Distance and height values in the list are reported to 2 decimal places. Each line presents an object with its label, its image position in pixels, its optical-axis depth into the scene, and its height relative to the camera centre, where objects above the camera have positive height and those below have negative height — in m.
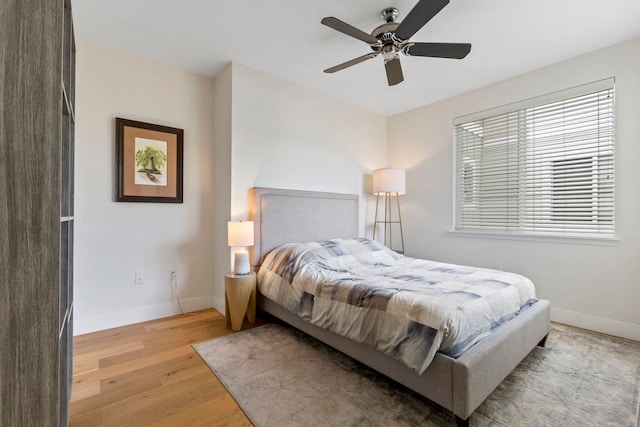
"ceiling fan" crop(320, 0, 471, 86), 1.83 +1.20
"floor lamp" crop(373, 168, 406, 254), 3.88 +0.36
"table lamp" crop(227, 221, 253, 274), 2.67 -0.27
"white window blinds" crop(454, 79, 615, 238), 2.72 +0.48
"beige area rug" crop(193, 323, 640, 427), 1.54 -1.10
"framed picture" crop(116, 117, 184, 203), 2.73 +0.47
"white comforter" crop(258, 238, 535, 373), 1.53 -0.56
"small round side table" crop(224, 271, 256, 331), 2.65 -0.78
